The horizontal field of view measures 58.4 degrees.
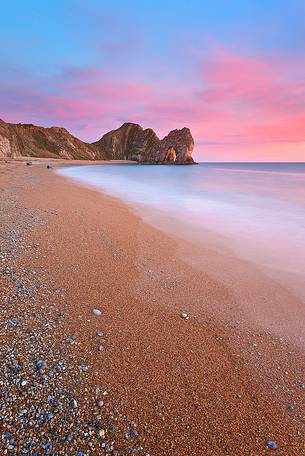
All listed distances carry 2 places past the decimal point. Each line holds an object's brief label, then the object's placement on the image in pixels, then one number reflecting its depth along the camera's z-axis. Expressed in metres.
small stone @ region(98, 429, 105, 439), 2.57
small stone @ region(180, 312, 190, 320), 4.73
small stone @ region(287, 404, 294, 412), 3.13
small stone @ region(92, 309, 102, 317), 4.50
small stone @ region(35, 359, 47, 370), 3.17
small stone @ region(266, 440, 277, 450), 2.70
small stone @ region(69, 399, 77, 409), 2.77
